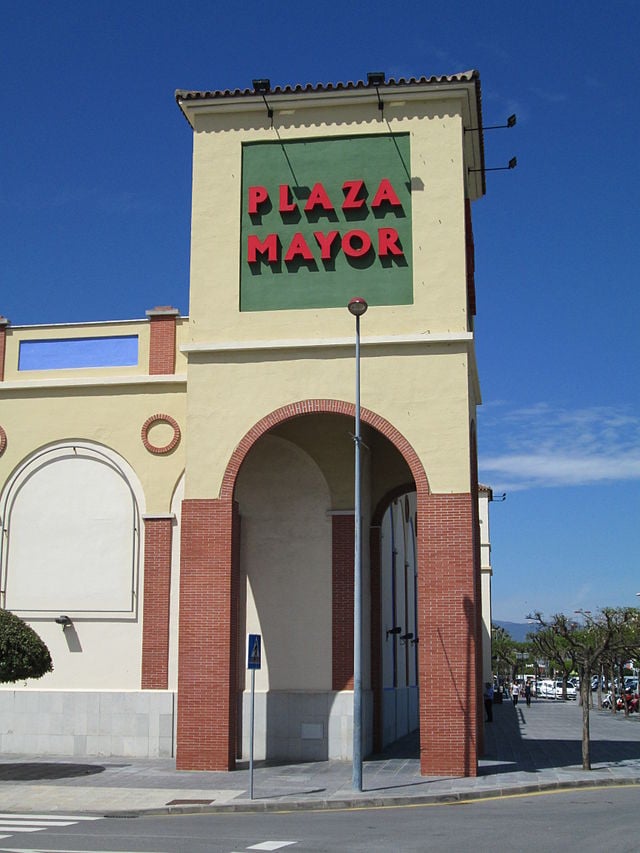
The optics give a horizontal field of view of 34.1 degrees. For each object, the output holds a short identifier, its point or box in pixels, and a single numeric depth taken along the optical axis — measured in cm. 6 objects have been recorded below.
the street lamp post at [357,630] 1847
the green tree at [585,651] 2186
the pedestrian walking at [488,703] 3862
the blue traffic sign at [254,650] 1859
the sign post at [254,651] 1859
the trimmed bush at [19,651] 2005
